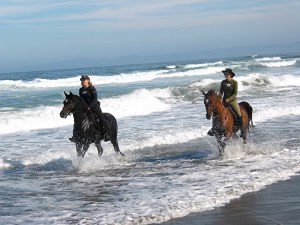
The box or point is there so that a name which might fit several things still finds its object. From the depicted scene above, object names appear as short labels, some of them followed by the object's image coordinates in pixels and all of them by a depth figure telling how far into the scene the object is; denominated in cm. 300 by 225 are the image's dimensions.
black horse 1133
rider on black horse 1177
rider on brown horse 1233
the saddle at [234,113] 1249
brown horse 1159
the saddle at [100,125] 1188
